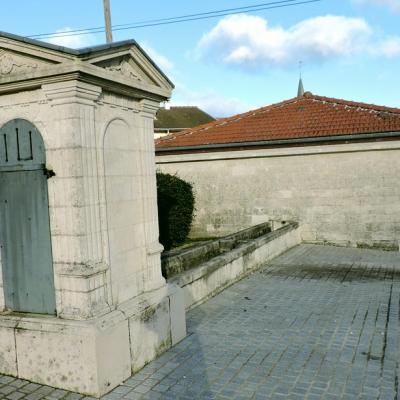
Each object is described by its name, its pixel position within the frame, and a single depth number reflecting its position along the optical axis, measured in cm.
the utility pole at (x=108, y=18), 1238
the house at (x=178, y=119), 3606
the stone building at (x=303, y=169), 1266
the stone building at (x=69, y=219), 397
